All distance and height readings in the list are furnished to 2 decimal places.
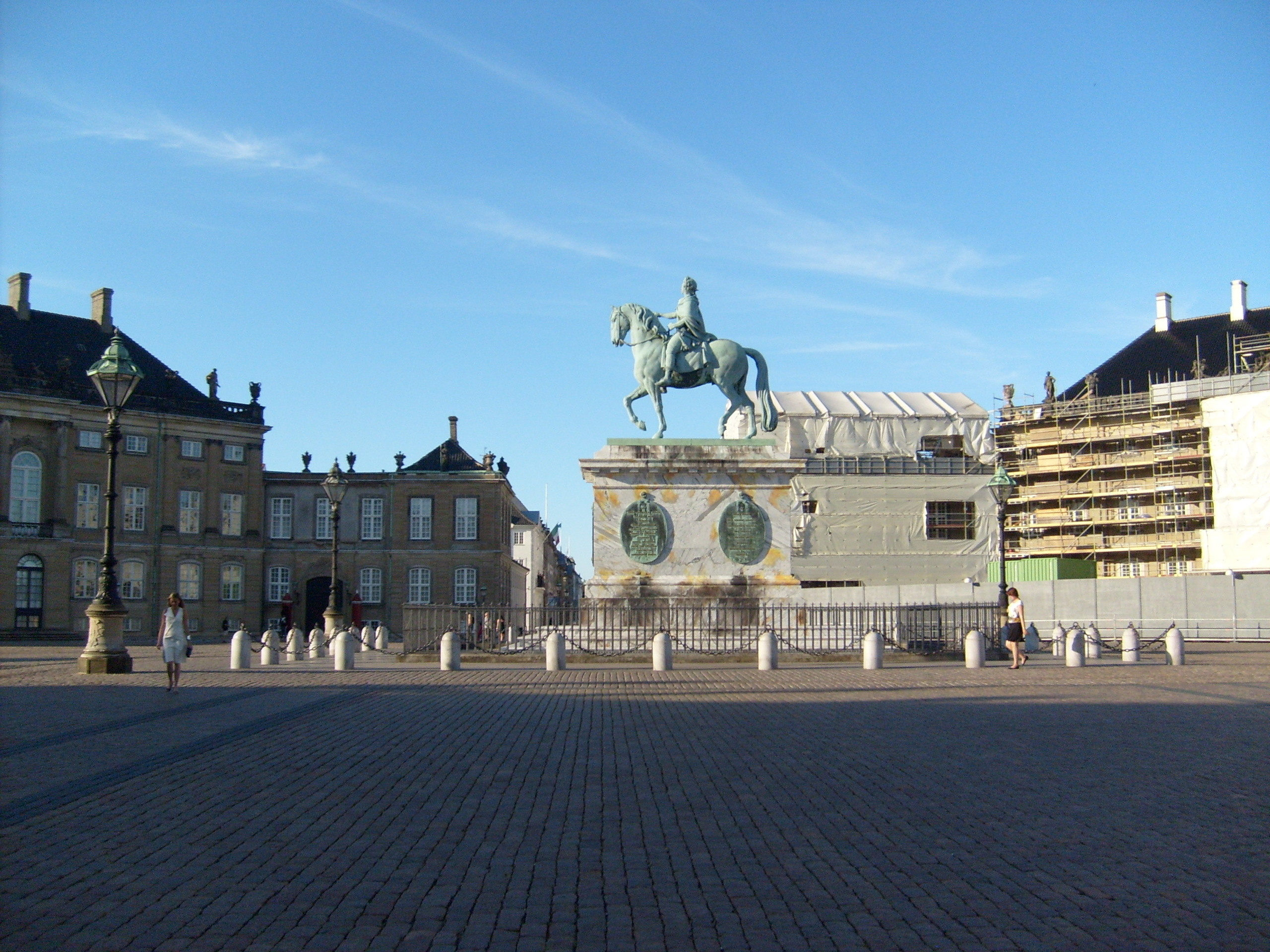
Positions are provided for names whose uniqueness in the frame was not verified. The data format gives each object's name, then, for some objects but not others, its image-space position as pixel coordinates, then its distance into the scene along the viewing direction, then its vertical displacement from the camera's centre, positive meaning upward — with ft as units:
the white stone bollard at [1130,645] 101.44 -5.99
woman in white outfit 66.44 -3.56
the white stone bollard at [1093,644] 106.01 -6.21
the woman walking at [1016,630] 84.69 -3.95
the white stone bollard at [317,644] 118.21 -6.74
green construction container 194.70 +0.29
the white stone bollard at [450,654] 87.45 -5.75
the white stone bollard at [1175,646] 94.89 -5.67
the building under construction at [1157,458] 184.75 +18.81
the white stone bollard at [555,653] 85.15 -5.52
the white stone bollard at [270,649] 102.17 -6.24
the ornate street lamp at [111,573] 74.69 +0.02
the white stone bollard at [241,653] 95.81 -6.11
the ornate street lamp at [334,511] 112.68 +5.85
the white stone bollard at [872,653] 84.99 -5.50
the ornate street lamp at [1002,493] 102.73 +6.49
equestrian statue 101.30 +17.55
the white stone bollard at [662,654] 81.41 -5.35
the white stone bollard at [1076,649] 91.45 -5.71
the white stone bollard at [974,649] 87.56 -5.42
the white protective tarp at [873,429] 234.79 +26.89
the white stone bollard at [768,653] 83.66 -5.41
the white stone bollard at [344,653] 91.15 -5.83
